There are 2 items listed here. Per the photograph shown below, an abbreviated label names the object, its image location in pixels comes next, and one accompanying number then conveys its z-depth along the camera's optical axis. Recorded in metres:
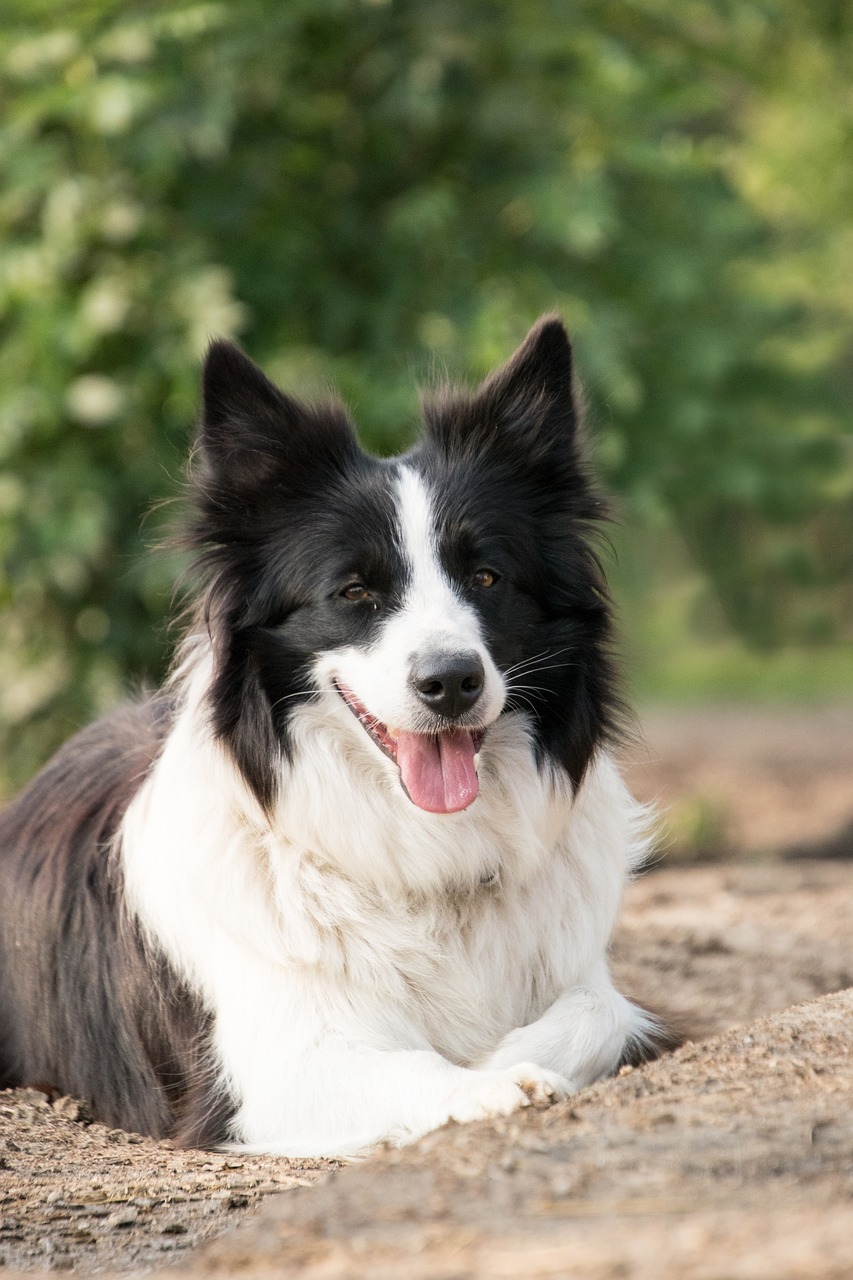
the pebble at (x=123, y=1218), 6.64
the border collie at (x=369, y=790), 8.09
